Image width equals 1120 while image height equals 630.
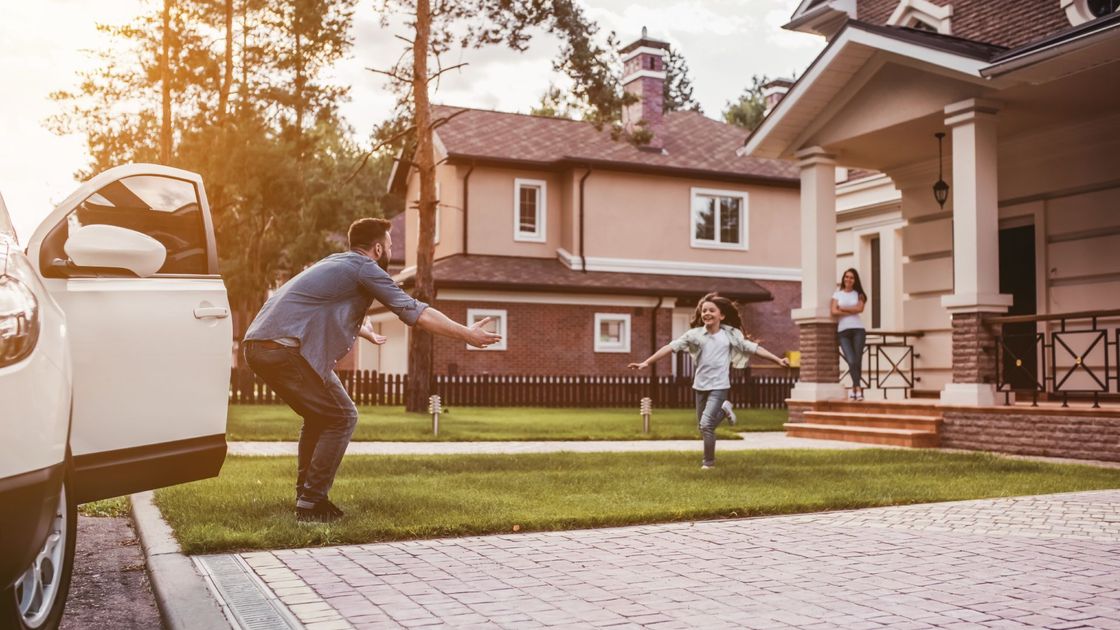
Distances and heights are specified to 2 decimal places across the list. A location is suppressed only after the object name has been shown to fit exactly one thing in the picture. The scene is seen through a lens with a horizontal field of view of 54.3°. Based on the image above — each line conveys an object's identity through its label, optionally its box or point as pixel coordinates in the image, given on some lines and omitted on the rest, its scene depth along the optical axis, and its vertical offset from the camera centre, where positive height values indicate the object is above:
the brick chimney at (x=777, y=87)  31.72 +8.21
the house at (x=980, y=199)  12.68 +2.37
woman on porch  15.52 +0.66
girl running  10.43 +0.11
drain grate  4.32 -1.00
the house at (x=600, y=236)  28.53 +3.71
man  6.51 +0.16
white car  3.31 +0.00
